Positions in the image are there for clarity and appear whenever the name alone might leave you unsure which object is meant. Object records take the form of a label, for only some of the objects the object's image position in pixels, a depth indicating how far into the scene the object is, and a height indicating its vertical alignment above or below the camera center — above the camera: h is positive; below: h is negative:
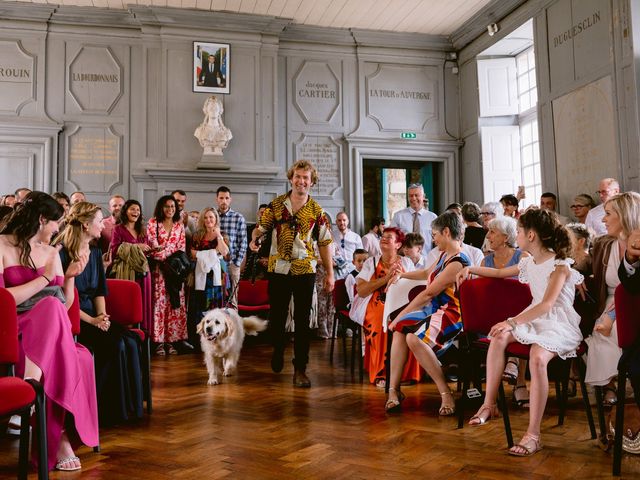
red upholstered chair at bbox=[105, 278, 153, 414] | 3.35 -0.08
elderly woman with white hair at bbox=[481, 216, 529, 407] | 3.58 +0.19
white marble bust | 8.05 +2.10
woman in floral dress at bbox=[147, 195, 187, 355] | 5.78 +0.12
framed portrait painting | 8.27 +3.05
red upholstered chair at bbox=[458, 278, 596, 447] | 3.00 -0.11
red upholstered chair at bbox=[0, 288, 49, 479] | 1.91 -0.32
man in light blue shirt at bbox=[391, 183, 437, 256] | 7.23 +0.77
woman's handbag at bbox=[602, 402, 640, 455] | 2.51 -0.63
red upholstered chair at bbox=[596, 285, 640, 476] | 2.27 -0.21
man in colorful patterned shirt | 4.12 +0.21
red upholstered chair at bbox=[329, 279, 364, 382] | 4.83 -0.17
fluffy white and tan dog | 4.28 -0.38
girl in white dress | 2.63 -0.16
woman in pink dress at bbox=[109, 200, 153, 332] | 5.50 +0.55
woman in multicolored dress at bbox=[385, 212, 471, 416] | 3.39 -0.21
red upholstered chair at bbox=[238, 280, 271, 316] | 6.04 -0.08
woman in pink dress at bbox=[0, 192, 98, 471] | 2.29 -0.15
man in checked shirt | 6.57 +0.67
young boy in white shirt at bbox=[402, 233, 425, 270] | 4.32 +0.27
